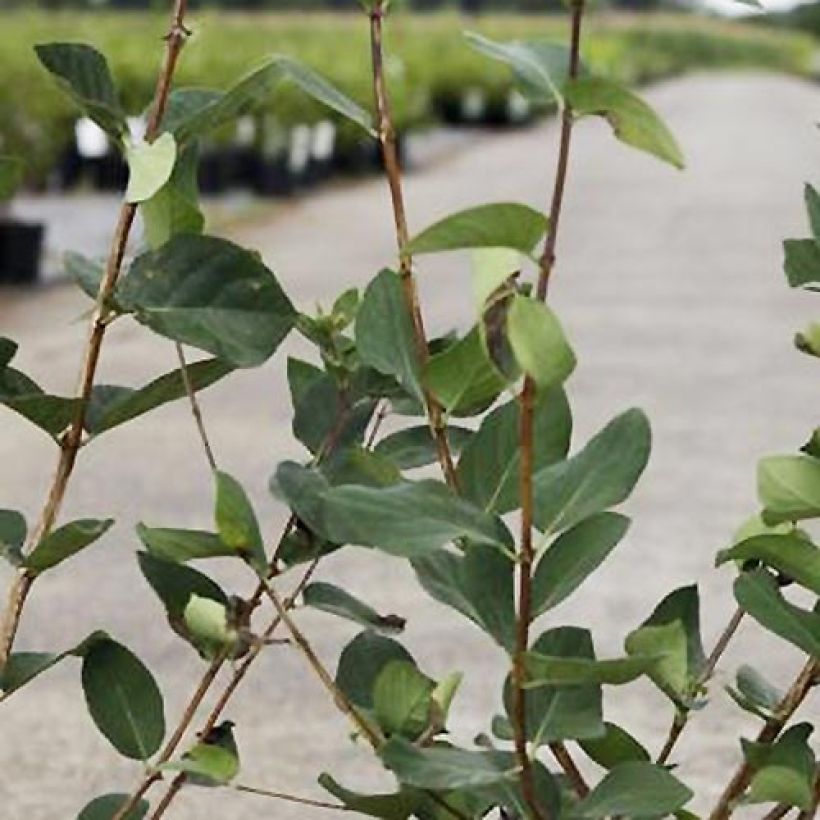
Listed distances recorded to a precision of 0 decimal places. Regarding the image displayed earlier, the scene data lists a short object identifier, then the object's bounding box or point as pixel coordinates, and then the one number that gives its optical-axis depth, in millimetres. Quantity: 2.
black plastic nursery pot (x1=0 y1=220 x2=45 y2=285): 11703
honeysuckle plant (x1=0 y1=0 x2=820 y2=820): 1133
